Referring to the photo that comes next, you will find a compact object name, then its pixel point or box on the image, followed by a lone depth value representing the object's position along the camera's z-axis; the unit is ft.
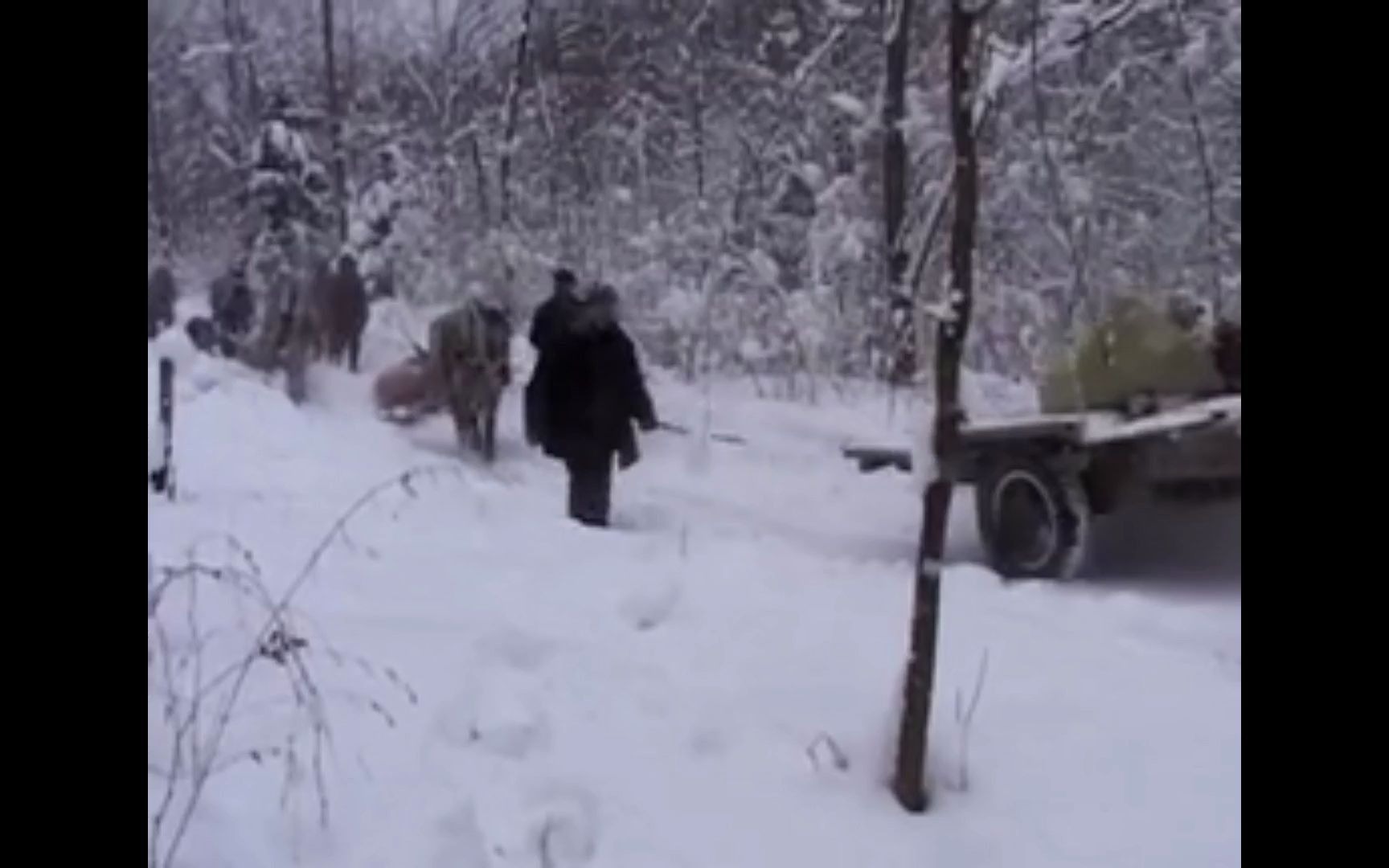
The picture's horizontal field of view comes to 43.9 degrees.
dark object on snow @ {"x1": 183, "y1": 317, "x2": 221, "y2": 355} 43.65
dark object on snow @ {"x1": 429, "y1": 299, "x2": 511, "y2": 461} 28.96
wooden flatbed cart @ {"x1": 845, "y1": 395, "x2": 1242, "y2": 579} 16.51
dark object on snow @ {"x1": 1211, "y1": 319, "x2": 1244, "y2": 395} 13.47
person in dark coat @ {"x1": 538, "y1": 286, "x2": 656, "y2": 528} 21.01
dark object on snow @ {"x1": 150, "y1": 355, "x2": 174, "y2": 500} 19.01
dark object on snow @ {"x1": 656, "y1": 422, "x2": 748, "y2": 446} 31.30
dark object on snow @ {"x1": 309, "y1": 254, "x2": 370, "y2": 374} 42.24
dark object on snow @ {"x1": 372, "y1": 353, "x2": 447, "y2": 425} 32.07
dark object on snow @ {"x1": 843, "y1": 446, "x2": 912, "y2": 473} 21.46
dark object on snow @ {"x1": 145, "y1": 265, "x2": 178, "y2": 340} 38.16
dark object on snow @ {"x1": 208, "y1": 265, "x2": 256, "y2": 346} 44.75
